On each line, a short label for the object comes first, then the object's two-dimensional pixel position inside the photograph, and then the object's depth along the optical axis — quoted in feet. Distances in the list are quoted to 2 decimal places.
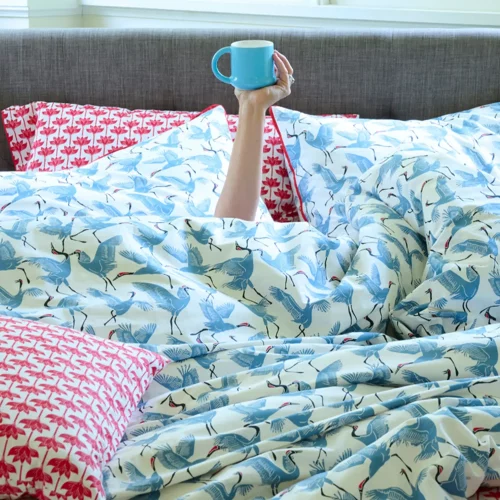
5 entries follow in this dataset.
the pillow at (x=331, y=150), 11.88
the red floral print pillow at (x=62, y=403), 9.18
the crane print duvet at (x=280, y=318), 9.38
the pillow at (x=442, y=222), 10.54
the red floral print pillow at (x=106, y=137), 12.49
